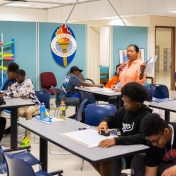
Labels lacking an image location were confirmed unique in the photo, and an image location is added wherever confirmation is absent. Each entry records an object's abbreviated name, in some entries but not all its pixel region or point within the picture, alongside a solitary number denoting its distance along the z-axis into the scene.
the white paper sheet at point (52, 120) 3.46
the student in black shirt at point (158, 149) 2.33
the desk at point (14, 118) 4.73
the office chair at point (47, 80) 8.18
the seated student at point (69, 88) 6.48
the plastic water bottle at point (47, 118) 3.49
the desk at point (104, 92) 5.69
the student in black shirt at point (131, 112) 3.00
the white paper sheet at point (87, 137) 2.67
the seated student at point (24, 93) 5.26
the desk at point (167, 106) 4.38
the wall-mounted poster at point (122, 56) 9.29
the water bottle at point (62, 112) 3.66
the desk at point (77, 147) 2.39
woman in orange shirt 5.07
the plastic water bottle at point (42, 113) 3.58
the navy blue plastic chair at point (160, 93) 6.58
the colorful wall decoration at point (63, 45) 8.41
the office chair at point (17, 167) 2.21
